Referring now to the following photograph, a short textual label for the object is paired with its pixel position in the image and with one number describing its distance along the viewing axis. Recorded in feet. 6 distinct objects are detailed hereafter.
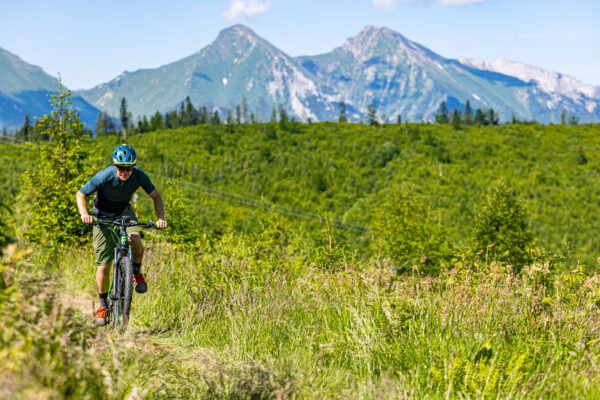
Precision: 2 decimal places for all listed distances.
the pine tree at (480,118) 597.52
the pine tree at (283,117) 571.07
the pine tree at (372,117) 573.90
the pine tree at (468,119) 624.75
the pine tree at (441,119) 635.83
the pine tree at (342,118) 599.90
